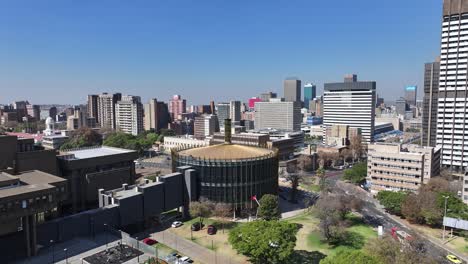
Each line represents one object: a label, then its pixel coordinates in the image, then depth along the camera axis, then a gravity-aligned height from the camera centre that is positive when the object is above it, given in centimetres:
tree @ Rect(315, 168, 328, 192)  9615 -2342
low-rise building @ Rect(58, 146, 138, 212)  8569 -1783
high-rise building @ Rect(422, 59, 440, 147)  15512 -84
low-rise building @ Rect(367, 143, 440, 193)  10825 -2033
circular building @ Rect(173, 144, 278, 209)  8538 -1770
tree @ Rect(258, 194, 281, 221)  7812 -2392
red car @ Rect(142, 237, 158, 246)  6843 -2769
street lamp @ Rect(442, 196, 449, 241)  7728 -2384
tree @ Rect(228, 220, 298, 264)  5391 -2227
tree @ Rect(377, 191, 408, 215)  8694 -2477
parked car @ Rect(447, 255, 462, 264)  6266 -2897
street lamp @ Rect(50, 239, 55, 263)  5715 -2567
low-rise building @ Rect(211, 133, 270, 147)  16600 -1638
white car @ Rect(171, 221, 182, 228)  7812 -2748
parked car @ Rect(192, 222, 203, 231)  7625 -2735
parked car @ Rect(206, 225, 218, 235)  7394 -2741
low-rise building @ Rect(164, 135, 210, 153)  19650 -2091
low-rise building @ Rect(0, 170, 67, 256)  5459 -1637
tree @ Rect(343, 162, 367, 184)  12631 -2557
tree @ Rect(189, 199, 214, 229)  7726 -2401
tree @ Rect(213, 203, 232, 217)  8325 -2577
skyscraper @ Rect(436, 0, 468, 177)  13375 +706
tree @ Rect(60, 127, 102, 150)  19258 -2171
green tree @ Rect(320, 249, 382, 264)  4125 -1906
